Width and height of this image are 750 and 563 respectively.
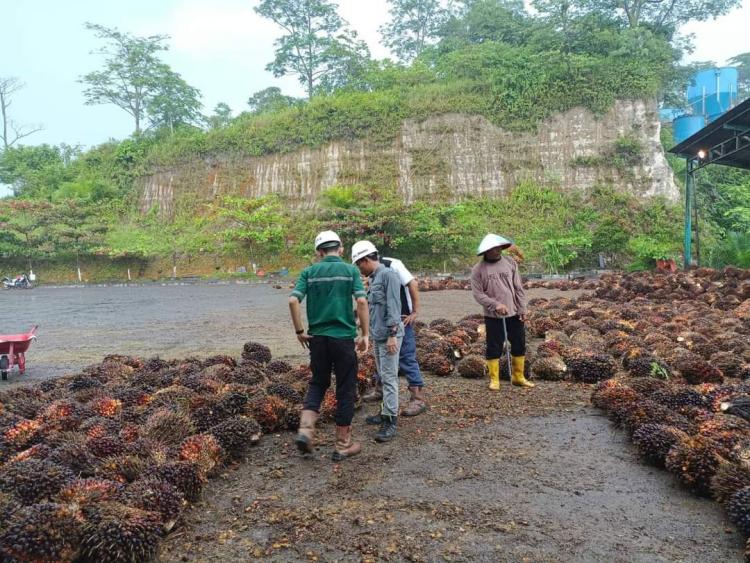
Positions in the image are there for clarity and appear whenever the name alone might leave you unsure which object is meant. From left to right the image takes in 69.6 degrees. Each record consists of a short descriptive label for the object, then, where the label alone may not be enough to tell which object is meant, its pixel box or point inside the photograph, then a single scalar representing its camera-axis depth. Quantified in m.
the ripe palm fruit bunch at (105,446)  3.72
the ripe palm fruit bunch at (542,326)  9.07
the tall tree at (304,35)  43.41
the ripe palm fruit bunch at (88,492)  2.88
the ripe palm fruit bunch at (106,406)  4.70
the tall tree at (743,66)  53.66
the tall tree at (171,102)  46.50
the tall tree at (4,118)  53.69
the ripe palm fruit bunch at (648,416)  4.01
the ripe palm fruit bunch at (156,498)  2.91
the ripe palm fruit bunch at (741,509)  2.71
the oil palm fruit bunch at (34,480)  3.05
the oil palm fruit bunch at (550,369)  6.30
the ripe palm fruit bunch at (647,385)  4.80
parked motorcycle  30.98
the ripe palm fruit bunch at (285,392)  5.12
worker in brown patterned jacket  5.92
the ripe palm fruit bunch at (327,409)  5.00
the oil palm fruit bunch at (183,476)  3.26
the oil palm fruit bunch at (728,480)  3.02
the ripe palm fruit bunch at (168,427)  3.97
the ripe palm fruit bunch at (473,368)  6.53
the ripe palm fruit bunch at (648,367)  5.70
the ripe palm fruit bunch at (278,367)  6.48
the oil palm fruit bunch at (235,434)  4.05
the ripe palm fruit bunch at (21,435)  4.04
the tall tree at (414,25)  46.41
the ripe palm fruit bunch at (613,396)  4.61
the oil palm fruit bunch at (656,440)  3.68
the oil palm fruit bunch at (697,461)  3.26
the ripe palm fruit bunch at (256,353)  7.34
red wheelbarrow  7.59
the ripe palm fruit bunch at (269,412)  4.72
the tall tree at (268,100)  47.63
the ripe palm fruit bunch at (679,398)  4.37
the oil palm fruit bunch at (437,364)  6.73
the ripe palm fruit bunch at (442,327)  8.51
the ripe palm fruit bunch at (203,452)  3.60
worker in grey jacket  4.59
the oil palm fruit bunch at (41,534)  2.45
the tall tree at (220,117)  44.54
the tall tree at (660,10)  33.41
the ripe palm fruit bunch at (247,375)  5.83
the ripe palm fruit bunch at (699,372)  5.55
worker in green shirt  4.11
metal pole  18.59
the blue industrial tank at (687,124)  32.03
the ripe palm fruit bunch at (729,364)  5.77
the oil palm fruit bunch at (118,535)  2.58
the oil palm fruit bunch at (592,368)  6.15
